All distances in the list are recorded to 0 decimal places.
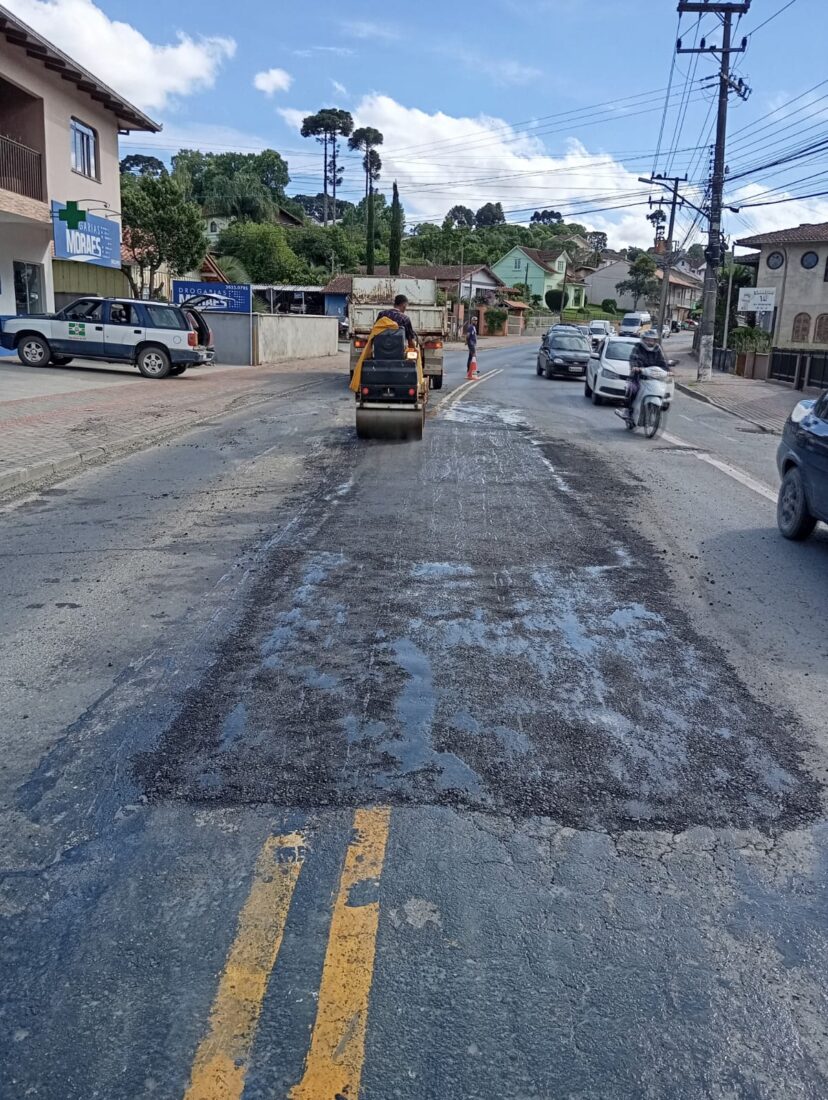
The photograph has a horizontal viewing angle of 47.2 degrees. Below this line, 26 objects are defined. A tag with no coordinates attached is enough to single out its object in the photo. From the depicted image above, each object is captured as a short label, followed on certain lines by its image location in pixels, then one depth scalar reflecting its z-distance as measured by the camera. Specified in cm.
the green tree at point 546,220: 18065
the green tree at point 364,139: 11650
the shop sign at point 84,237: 2528
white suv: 2352
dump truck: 2359
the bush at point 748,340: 3992
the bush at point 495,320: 8169
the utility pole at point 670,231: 5278
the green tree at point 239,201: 6962
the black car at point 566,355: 2931
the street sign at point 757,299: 3972
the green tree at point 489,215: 17562
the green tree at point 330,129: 11581
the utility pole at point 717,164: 3102
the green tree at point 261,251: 6075
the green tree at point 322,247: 7269
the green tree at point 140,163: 10600
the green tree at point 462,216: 15750
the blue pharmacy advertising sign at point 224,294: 3297
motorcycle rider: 1639
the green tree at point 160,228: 3556
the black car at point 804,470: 805
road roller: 1379
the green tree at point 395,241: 6070
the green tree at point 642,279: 9925
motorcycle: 1593
